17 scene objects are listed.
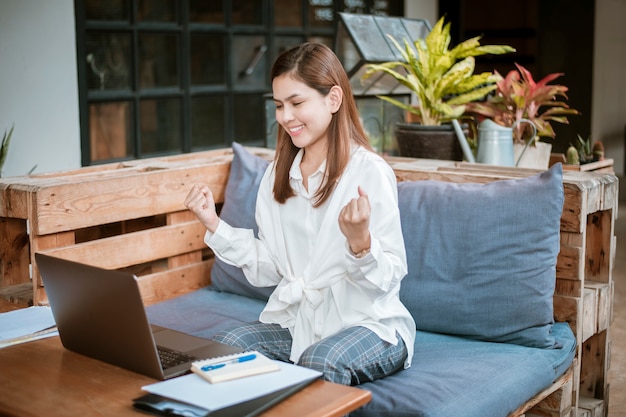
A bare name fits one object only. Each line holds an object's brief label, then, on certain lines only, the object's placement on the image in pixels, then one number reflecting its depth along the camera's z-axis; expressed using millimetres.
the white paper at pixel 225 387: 1358
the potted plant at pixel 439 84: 2873
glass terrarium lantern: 3250
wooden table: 1378
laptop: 1495
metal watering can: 2691
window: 4324
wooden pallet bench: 2362
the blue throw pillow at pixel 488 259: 2254
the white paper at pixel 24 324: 1916
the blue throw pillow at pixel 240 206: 2727
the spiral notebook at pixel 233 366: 1447
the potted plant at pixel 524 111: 2807
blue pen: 1479
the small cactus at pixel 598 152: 2998
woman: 1985
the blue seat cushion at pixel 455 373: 1889
